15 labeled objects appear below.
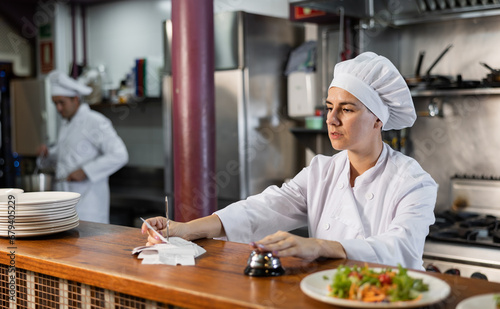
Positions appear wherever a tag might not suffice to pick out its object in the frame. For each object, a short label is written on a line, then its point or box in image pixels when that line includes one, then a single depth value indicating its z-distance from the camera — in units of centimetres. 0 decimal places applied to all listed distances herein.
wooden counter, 143
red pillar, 333
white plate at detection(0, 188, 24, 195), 234
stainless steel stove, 296
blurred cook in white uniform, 446
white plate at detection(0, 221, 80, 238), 211
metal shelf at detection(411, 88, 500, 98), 344
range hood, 354
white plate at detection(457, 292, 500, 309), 125
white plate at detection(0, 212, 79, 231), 212
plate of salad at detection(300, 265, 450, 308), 130
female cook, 192
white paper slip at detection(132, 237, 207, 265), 175
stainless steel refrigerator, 446
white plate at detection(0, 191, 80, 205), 228
